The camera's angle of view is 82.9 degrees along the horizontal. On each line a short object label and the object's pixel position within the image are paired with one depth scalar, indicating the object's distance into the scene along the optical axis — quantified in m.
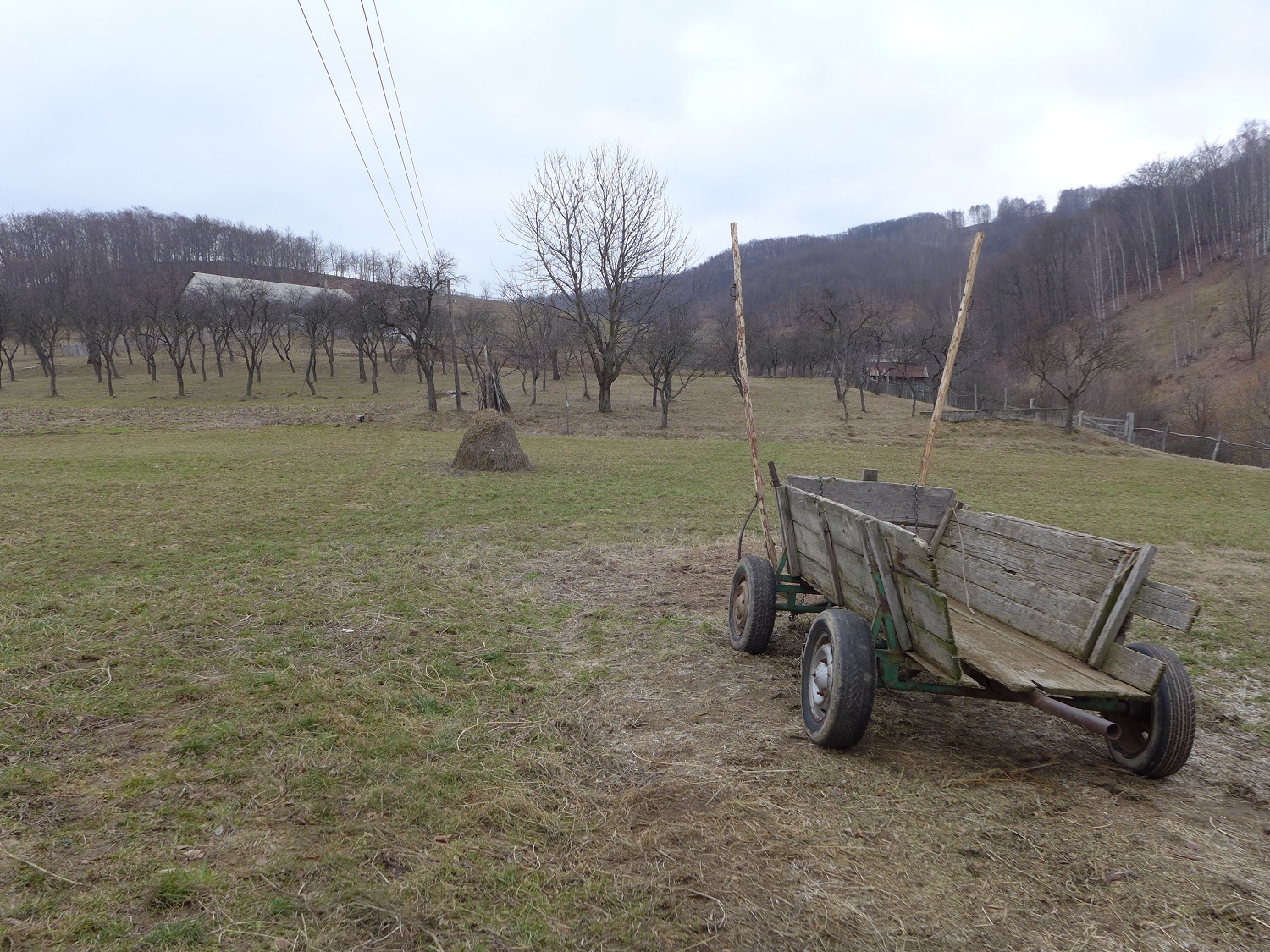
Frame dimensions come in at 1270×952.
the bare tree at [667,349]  37.25
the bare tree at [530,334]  44.84
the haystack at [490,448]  16.12
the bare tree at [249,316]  52.34
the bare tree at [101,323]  51.50
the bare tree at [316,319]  53.59
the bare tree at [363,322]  47.72
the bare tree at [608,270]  40.72
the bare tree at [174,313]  49.34
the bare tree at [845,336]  43.69
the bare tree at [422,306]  38.61
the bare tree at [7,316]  49.25
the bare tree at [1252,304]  55.94
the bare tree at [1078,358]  33.56
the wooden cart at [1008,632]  3.33
